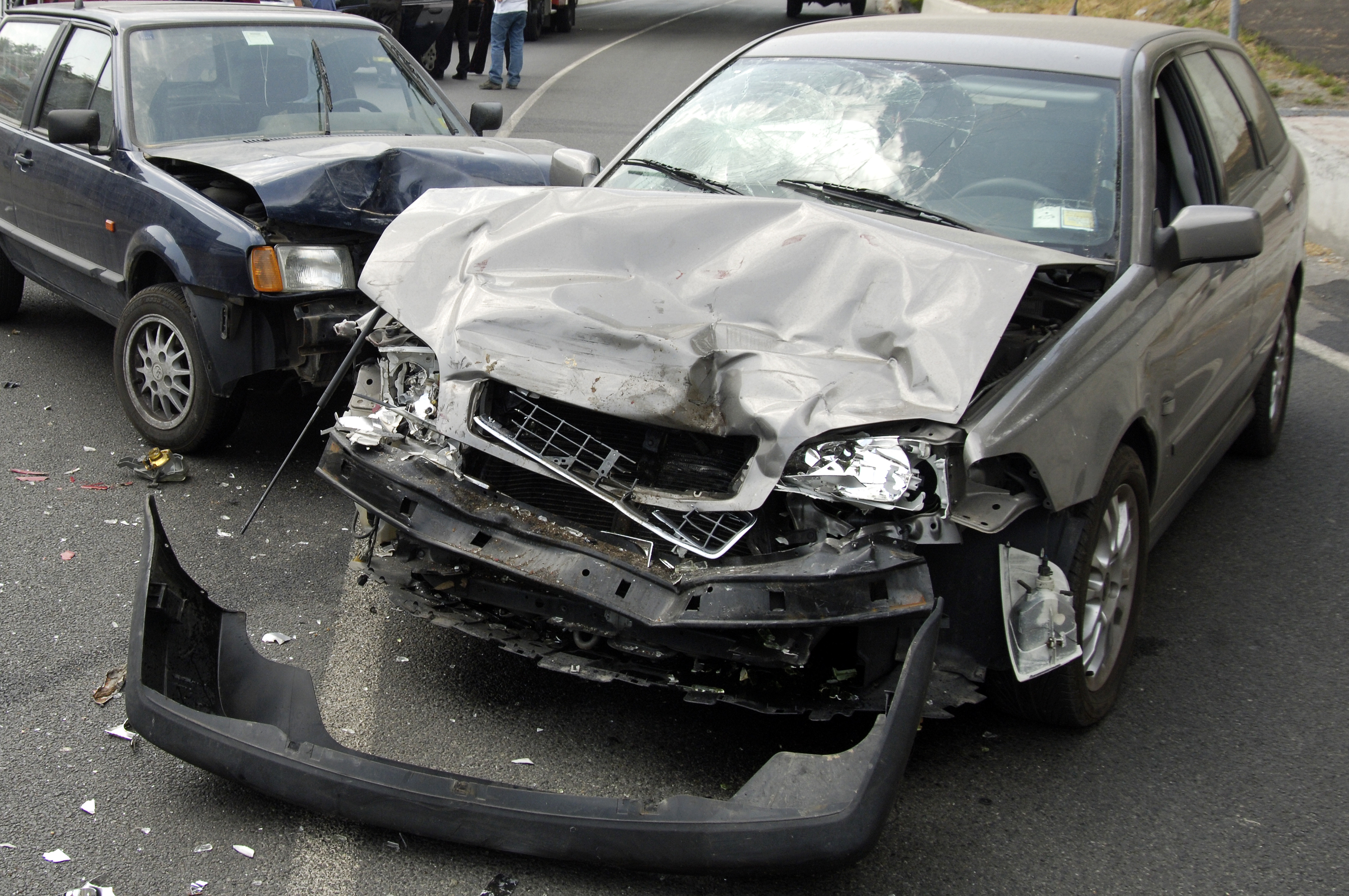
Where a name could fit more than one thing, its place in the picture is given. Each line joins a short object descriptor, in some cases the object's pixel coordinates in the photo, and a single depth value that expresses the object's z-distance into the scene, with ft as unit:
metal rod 12.04
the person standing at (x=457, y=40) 54.60
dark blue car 15.88
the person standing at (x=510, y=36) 51.13
